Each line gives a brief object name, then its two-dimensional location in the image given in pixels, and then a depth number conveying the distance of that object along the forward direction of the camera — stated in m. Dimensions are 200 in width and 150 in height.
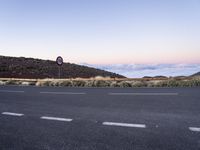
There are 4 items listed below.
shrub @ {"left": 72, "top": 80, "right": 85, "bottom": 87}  11.29
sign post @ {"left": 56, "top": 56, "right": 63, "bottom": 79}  13.05
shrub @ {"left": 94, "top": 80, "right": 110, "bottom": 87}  10.79
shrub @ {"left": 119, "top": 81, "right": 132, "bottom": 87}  10.24
